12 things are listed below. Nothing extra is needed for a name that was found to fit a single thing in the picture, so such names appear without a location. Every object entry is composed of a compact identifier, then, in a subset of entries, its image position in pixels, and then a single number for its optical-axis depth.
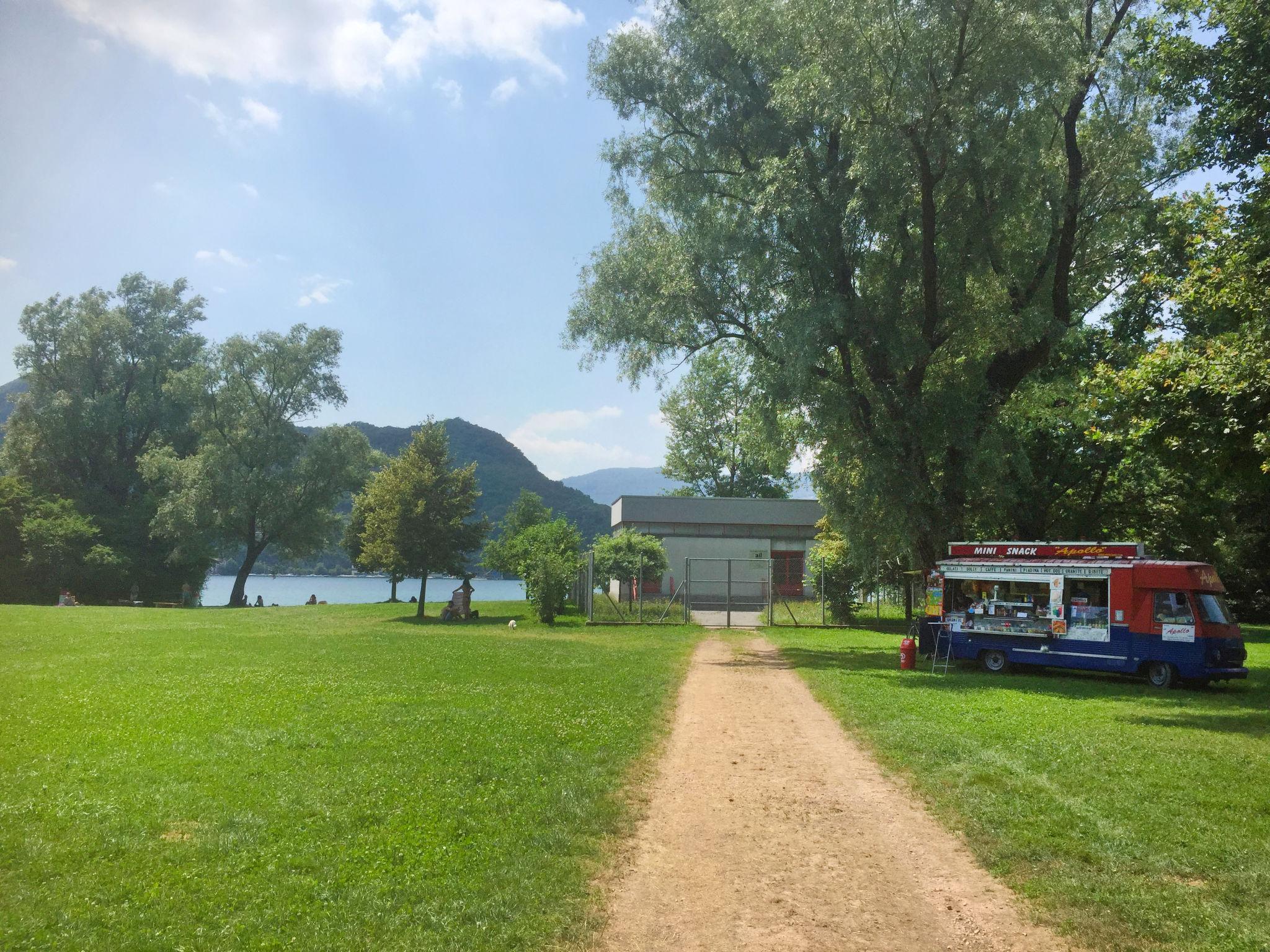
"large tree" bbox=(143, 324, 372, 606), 49.25
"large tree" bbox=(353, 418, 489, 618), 36.97
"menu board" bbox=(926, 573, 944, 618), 20.78
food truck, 17.03
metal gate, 41.78
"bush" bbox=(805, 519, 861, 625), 33.25
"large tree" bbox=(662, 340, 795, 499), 74.25
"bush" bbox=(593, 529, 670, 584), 39.22
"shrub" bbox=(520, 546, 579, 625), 32.59
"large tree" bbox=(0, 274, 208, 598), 51.28
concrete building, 45.66
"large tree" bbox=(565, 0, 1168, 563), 19.45
